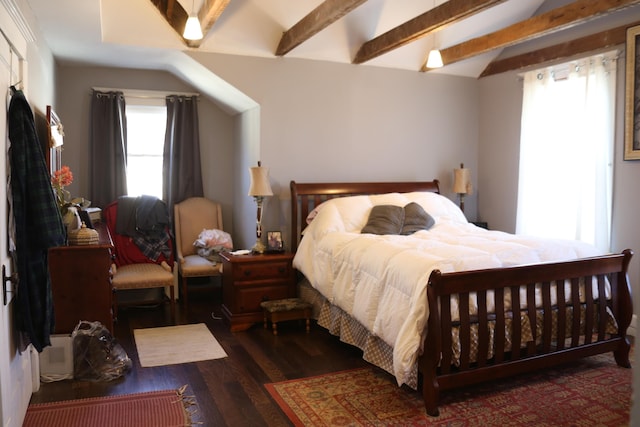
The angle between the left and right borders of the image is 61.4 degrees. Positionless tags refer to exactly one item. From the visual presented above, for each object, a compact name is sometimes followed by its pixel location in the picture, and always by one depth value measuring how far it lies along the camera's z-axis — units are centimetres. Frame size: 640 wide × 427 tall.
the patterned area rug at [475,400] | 284
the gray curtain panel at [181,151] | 561
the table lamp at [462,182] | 546
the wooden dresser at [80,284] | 347
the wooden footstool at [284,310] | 431
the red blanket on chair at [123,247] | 517
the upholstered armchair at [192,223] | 538
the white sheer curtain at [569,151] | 441
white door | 239
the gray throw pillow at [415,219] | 450
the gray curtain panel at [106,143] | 534
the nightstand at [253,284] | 445
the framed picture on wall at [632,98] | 411
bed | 294
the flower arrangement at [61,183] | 363
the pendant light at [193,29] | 360
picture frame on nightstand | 472
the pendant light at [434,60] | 430
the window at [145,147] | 561
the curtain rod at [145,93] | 543
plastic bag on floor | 340
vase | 361
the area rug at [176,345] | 379
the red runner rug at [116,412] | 282
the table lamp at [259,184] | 458
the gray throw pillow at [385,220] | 439
